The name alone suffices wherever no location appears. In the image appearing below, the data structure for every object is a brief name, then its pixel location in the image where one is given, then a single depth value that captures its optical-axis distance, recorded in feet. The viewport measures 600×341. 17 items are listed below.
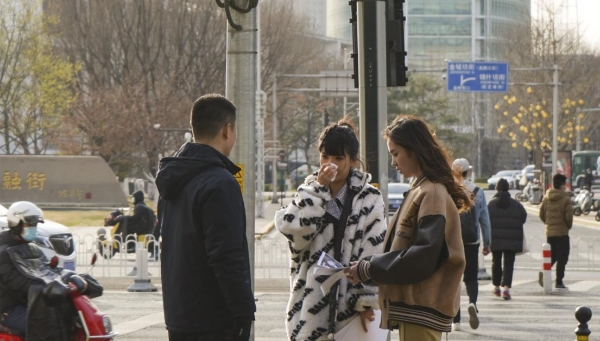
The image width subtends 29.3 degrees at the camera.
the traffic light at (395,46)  30.86
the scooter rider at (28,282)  24.75
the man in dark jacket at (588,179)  165.78
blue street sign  152.56
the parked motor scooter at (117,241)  71.31
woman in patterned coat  19.44
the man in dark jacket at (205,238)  16.53
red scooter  24.95
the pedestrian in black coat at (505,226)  48.44
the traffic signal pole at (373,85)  29.12
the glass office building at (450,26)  464.24
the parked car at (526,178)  230.68
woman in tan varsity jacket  17.10
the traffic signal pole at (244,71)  26.91
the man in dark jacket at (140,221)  77.25
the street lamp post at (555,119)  165.13
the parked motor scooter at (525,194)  207.46
